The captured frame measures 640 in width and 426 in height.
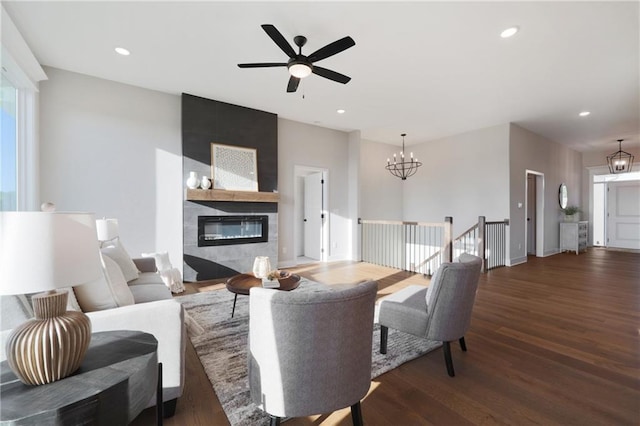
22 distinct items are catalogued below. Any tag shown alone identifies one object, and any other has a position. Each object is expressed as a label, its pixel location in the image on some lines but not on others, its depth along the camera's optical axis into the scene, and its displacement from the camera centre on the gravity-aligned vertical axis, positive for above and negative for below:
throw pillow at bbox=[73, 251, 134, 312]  1.64 -0.49
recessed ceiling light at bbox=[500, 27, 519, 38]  2.80 +1.86
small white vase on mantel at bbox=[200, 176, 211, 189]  4.65 +0.52
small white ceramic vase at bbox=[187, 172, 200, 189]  4.52 +0.53
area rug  1.72 -1.18
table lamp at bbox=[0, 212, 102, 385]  0.91 -0.23
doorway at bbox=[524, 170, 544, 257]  7.06 -0.01
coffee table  2.68 -0.71
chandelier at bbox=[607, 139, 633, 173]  7.68 +1.47
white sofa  1.48 -0.62
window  3.02 +0.77
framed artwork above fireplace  4.85 +0.84
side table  0.85 -0.60
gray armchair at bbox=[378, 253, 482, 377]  1.98 -0.72
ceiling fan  2.43 +1.51
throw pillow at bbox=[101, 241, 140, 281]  2.58 -0.44
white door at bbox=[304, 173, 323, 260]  6.67 -0.06
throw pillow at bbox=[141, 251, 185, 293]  3.91 -0.84
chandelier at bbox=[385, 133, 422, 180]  7.66 +1.26
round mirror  7.69 +0.49
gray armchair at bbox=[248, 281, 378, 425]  1.23 -0.62
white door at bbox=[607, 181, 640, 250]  7.84 -0.02
